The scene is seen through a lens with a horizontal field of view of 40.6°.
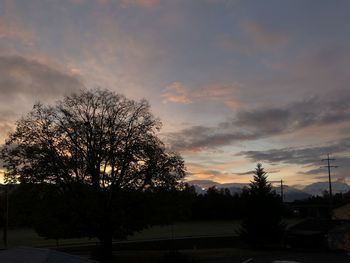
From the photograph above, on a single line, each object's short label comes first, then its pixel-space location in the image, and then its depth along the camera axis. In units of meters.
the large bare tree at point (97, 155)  36.66
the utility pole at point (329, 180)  100.45
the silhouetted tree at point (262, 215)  52.19
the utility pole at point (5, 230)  67.29
